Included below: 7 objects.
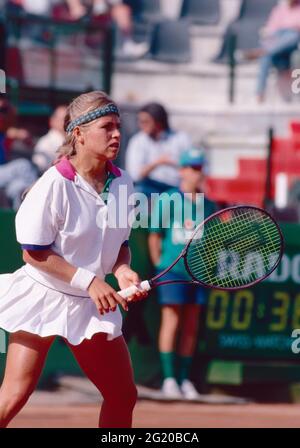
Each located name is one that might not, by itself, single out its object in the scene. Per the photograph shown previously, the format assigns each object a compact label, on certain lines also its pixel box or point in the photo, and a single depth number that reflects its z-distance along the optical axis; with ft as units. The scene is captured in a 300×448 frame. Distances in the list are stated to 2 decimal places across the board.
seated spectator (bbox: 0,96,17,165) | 56.59
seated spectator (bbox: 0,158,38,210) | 54.90
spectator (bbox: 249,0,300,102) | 76.54
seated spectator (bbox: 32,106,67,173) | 59.11
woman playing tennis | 30.14
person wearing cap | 50.98
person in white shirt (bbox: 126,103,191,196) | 58.34
